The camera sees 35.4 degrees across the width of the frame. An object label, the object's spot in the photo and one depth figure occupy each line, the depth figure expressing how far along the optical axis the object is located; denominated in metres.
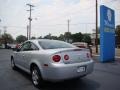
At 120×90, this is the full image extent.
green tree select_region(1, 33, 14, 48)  73.00
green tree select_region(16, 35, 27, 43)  112.82
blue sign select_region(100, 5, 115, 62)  12.67
